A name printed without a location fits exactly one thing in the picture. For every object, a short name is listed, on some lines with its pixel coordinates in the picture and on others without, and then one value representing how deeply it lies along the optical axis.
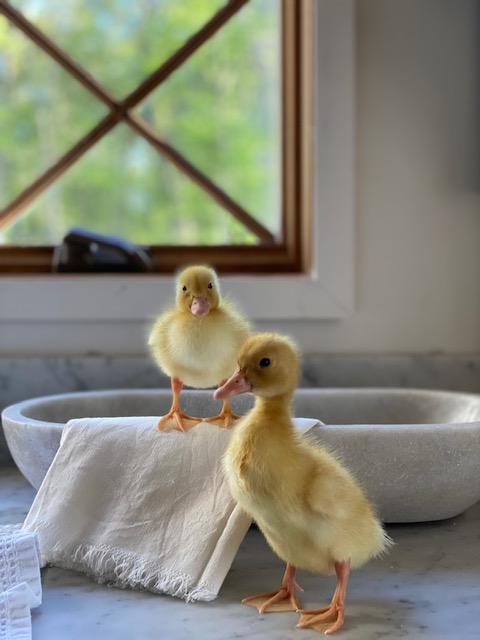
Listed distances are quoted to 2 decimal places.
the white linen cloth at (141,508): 0.72
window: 1.42
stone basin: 0.80
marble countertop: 0.64
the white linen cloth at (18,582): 0.63
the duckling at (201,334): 0.76
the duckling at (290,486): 0.63
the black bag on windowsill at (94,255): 1.31
